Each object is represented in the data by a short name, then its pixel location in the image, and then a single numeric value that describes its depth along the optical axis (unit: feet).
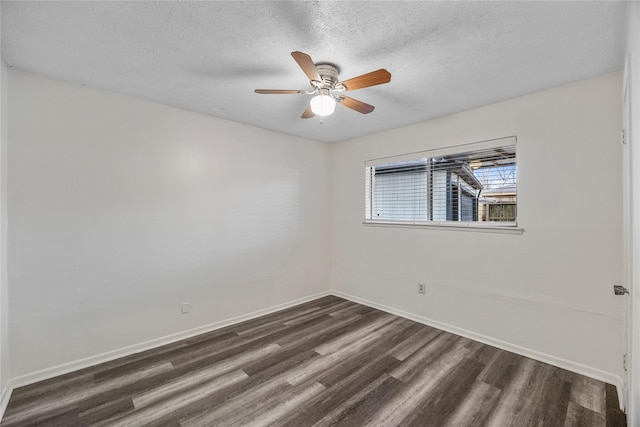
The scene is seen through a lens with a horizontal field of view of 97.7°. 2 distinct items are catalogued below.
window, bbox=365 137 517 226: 9.23
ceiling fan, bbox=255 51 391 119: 5.85
